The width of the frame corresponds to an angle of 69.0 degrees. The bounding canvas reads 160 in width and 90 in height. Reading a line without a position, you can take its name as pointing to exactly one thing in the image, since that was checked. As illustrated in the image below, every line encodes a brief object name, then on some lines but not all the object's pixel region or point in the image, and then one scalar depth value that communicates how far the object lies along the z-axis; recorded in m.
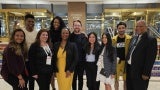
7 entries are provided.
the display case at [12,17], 6.64
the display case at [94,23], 7.09
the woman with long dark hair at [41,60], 1.83
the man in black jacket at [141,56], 1.81
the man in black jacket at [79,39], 2.14
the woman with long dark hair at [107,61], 2.07
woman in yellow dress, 1.97
